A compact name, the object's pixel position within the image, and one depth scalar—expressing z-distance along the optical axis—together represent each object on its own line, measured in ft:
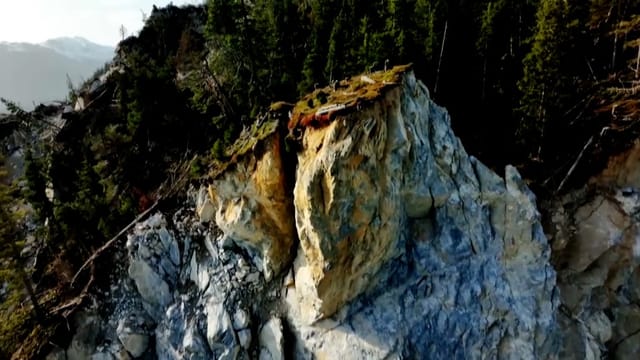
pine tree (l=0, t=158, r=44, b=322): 61.87
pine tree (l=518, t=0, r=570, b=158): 61.36
